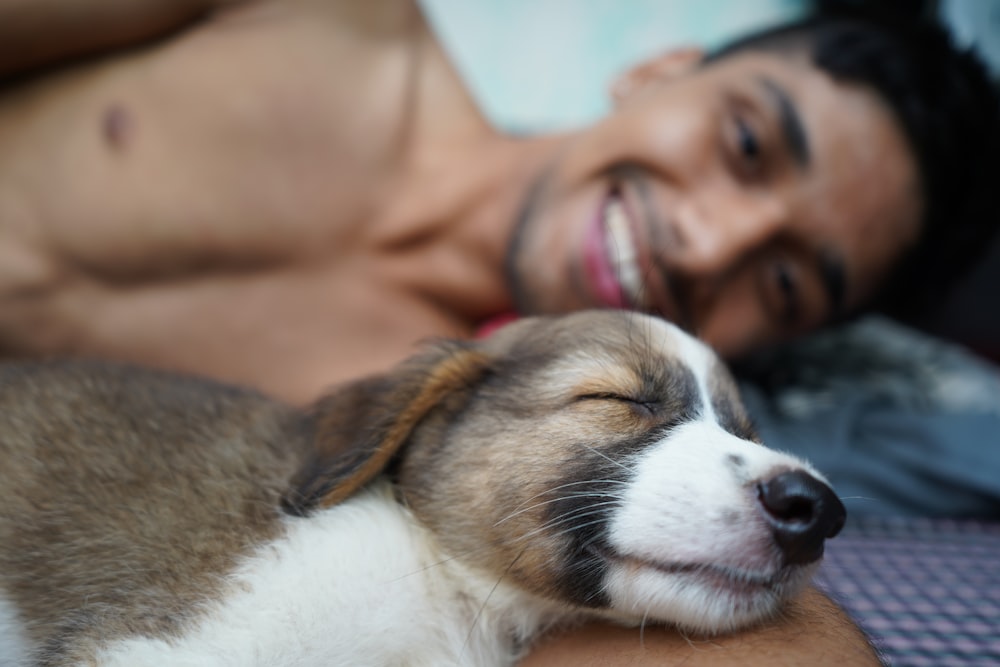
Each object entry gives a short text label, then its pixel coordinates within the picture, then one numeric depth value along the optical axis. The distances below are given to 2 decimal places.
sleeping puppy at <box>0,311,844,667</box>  0.27
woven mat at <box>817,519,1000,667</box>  0.31
